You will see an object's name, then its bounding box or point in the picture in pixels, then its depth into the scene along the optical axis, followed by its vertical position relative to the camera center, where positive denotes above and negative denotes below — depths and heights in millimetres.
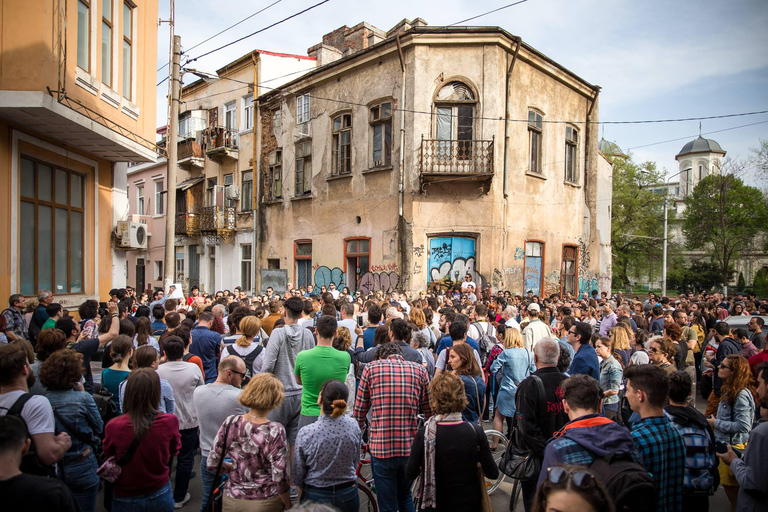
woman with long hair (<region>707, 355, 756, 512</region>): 4609 -1426
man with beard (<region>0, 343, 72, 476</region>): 3270 -1079
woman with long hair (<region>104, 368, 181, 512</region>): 3391 -1357
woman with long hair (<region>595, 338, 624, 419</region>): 5871 -1429
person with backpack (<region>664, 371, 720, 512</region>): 3477 -1451
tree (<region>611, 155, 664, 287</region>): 40656 +3210
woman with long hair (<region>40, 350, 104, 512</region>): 3654 -1287
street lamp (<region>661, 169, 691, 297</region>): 30112 -697
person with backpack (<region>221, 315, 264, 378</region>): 5742 -1139
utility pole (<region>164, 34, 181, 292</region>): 14359 +2967
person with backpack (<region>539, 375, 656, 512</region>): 2535 -1138
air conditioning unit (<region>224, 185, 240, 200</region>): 25109 +3088
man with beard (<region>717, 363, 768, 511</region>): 3094 -1394
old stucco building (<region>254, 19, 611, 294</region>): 17172 +3345
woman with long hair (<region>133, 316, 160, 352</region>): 5984 -1020
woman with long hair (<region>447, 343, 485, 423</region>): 4945 -1165
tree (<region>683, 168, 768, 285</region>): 35588 +3359
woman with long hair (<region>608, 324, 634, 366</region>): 6598 -1192
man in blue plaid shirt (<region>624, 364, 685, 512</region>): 3154 -1191
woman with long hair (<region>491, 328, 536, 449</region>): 6387 -1480
